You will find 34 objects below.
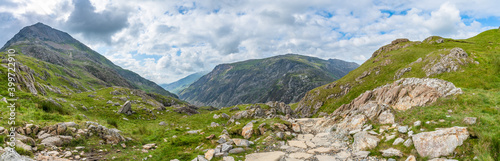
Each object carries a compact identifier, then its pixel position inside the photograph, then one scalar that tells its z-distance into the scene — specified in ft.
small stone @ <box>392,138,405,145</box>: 45.85
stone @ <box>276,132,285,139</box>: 63.31
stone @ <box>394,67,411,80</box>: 259.31
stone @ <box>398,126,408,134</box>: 48.93
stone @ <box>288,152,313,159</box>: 48.10
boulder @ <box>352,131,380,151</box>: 48.60
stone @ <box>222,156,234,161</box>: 46.17
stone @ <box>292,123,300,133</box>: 76.68
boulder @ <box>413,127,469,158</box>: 38.18
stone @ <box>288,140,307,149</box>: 57.00
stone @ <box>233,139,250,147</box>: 56.59
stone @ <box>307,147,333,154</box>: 51.75
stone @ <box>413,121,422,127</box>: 49.52
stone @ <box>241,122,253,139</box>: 67.52
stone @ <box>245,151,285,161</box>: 47.50
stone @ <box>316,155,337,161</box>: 46.21
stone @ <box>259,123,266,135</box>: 69.08
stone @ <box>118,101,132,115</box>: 138.76
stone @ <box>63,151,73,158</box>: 40.44
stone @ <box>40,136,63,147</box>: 41.75
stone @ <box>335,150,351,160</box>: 46.65
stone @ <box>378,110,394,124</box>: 59.71
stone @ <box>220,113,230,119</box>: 142.50
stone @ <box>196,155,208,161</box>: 45.27
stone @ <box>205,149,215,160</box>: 46.69
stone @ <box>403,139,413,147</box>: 43.51
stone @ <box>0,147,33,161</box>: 26.04
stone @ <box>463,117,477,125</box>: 44.27
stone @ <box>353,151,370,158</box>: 45.06
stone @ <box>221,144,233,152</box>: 51.04
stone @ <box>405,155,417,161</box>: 38.24
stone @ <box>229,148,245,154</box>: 51.04
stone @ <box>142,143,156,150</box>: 57.00
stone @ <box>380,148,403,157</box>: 41.78
